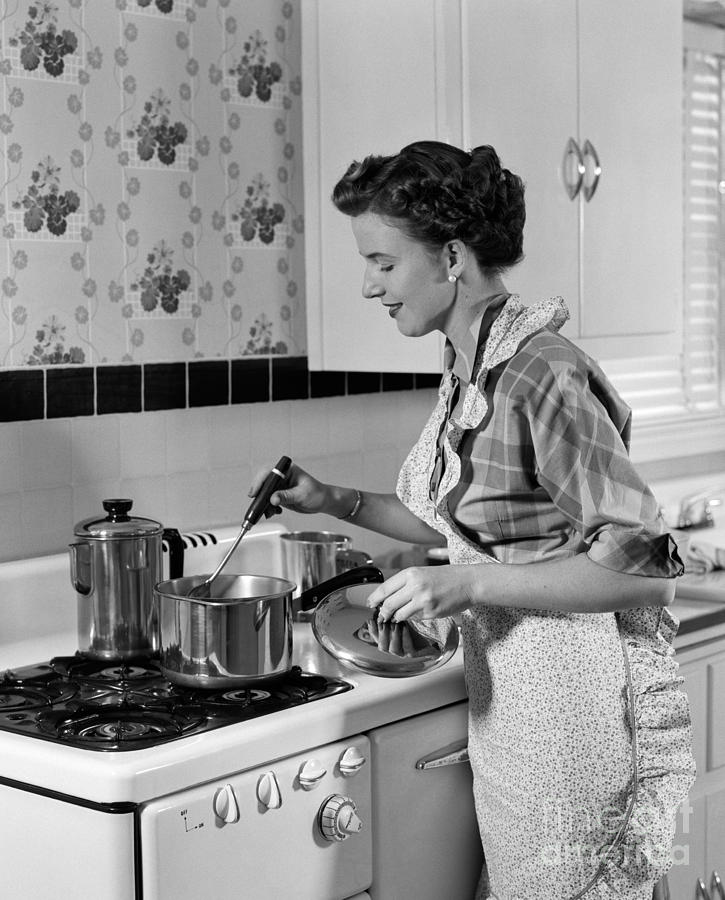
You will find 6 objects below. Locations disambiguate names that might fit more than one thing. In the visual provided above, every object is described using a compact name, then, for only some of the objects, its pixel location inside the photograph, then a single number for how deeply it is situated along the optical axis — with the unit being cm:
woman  169
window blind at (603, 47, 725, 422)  369
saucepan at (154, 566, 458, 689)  178
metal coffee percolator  201
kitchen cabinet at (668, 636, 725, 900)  234
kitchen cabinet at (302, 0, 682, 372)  239
